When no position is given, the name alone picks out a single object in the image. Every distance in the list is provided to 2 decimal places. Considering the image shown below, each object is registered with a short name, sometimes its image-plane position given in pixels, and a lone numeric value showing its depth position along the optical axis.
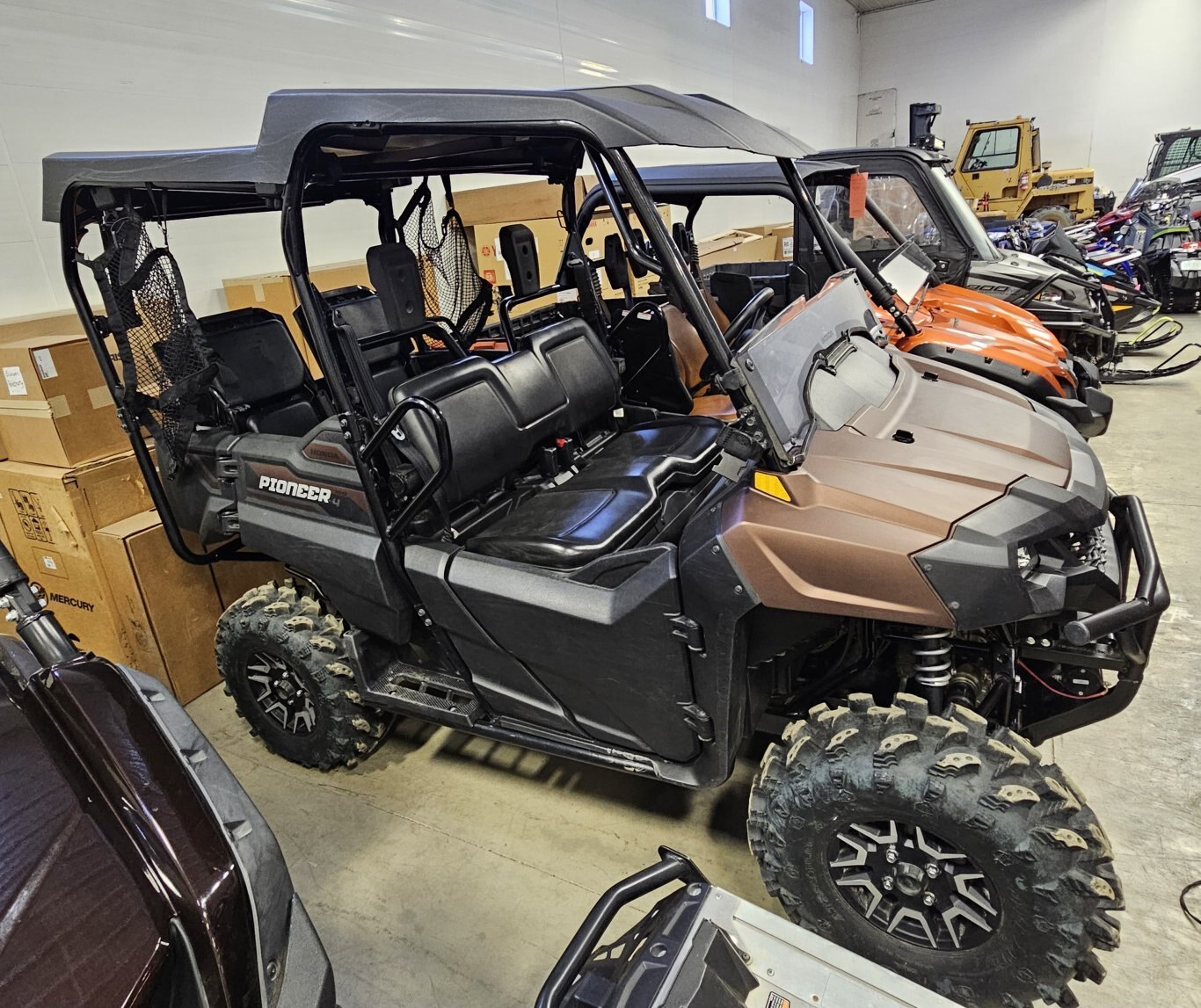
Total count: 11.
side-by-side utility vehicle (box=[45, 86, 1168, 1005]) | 1.49
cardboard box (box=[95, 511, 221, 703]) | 2.83
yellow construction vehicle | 11.01
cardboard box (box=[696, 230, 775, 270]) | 7.27
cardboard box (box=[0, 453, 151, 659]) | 2.84
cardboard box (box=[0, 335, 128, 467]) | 2.72
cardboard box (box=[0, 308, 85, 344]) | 3.23
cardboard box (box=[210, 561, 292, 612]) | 3.14
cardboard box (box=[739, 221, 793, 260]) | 8.72
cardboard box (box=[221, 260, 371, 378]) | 4.32
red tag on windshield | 3.10
